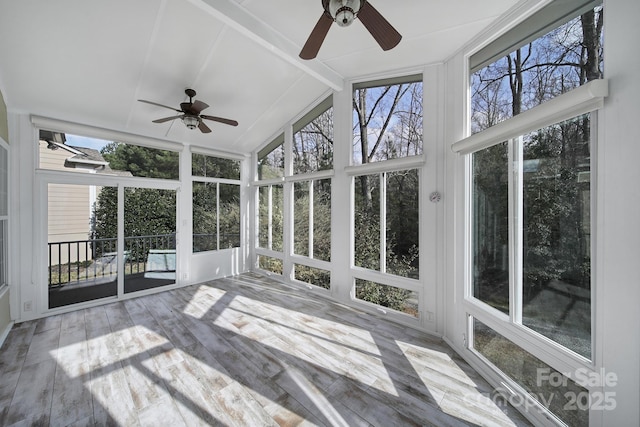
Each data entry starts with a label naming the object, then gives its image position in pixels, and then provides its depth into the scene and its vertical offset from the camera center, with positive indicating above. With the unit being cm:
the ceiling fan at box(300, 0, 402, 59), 156 +131
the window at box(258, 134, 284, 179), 514 +116
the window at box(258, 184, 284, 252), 515 -9
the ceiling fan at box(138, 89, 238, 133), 299 +124
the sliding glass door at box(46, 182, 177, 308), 364 -47
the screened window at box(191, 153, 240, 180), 494 +98
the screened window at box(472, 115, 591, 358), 156 -13
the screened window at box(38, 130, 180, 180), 349 +89
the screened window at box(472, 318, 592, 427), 152 -121
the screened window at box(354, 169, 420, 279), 319 -13
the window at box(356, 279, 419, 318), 321 -118
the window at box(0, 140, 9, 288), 296 +3
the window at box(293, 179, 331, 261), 422 -11
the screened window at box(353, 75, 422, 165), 318 +133
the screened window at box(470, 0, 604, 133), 158 +120
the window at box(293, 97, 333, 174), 422 +134
